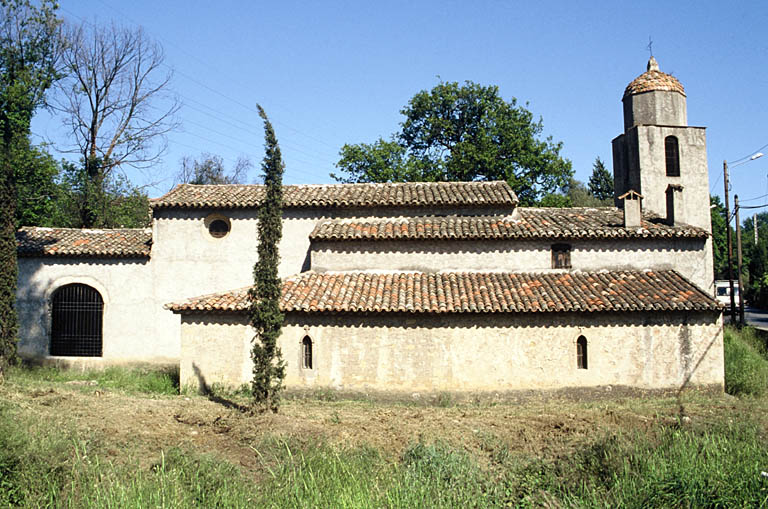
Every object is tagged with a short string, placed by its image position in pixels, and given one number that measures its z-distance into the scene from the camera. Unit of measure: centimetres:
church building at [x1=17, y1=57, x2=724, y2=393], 1559
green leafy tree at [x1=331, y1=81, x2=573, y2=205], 3672
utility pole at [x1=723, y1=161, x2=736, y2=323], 2711
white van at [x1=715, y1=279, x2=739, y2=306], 4961
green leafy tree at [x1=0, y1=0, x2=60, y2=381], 1559
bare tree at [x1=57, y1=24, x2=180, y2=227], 3136
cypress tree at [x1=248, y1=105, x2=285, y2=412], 1251
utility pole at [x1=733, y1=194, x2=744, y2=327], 2733
